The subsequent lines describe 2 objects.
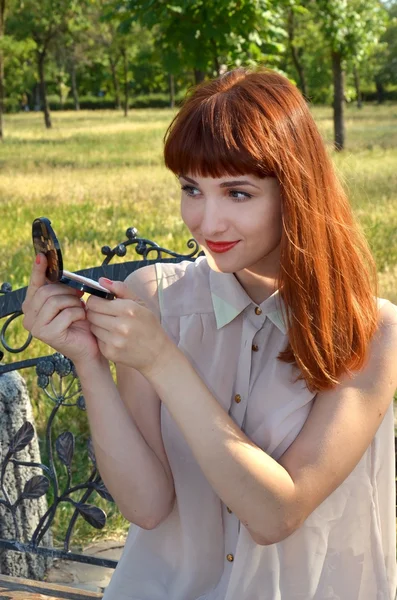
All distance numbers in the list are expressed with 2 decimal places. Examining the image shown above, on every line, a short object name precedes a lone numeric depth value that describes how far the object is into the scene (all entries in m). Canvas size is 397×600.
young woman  1.85
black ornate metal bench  2.74
